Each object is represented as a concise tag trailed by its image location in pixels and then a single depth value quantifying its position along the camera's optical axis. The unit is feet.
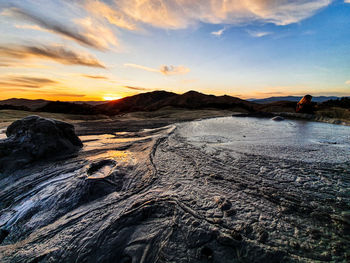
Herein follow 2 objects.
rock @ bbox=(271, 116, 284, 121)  33.42
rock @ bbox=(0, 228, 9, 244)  5.72
